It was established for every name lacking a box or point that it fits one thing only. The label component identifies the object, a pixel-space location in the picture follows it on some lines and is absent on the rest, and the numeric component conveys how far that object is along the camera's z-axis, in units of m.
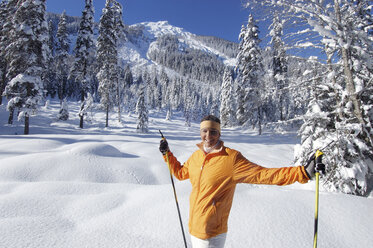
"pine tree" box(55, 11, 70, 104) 35.38
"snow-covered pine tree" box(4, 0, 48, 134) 17.11
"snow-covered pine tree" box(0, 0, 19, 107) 22.22
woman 2.16
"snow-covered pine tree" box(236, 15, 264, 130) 27.41
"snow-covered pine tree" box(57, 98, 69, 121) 27.48
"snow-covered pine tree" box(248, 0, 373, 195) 4.33
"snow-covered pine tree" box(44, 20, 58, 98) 50.89
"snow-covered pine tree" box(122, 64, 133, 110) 73.94
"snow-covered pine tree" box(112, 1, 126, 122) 27.39
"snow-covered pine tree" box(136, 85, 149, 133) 29.38
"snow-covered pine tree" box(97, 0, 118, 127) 26.94
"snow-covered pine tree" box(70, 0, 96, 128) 23.00
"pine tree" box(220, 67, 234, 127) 49.40
